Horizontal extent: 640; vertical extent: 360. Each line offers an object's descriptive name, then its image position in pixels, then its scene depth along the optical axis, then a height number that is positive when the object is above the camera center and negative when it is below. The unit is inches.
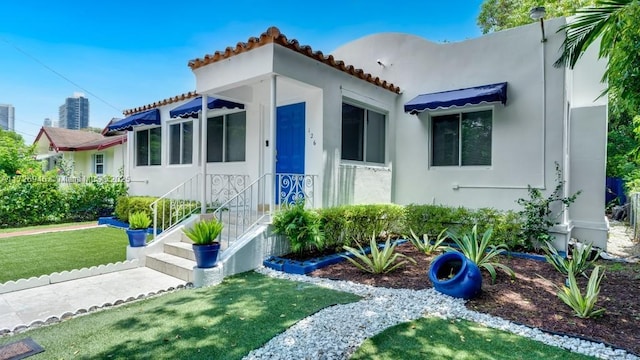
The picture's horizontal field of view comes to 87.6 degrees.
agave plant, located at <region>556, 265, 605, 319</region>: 189.3 -69.9
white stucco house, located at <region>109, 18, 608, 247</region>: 338.0 +69.6
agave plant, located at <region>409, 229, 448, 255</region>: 330.6 -68.8
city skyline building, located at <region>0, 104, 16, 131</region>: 1583.4 +279.7
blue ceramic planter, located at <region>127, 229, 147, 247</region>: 312.2 -58.3
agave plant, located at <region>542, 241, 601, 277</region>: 263.2 -67.2
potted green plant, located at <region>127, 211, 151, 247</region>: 312.5 -52.8
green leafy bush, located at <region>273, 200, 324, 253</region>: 294.0 -43.7
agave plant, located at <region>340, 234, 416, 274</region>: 272.7 -69.8
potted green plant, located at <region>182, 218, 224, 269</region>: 250.7 -51.8
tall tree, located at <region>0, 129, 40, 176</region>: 684.1 +34.1
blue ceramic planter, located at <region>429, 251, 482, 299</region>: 217.9 -68.4
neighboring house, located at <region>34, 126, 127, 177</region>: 887.1 +69.7
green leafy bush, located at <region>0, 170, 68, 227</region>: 504.4 -42.2
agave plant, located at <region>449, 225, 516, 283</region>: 247.3 -58.1
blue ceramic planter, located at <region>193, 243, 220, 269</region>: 250.2 -59.6
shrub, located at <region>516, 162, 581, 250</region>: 341.7 -36.4
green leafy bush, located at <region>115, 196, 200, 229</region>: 416.2 -44.9
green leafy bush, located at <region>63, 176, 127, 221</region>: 572.7 -39.8
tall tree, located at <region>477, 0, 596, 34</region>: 674.2 +449.9
